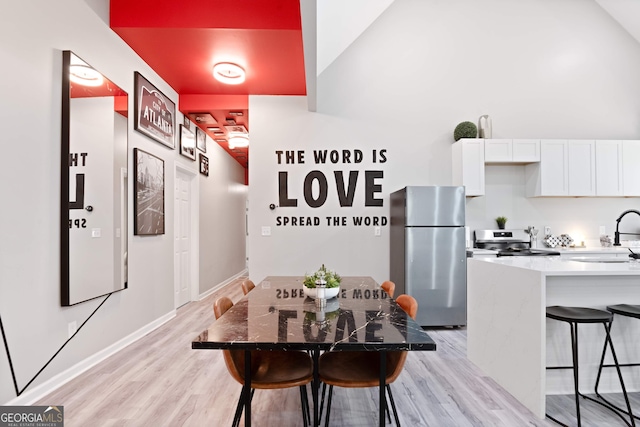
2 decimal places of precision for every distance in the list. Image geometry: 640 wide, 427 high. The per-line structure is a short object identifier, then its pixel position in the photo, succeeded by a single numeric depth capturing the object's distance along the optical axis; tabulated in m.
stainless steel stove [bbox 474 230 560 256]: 3.81
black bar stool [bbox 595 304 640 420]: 1.92
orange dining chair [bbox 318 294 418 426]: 1.54
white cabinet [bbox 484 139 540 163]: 4.06
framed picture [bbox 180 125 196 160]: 4.46
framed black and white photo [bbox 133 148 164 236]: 3.32
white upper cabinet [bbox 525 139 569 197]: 4.07
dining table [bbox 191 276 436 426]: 1.24
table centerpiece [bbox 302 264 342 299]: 1.91
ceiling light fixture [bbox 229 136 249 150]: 5.49
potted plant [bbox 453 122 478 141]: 4.15
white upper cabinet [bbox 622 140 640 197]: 4.07
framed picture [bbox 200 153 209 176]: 5.26
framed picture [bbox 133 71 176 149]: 3.32
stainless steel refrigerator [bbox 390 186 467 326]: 3.65
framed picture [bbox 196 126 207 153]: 5.07
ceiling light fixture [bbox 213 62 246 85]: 3.50
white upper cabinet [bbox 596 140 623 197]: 4.07
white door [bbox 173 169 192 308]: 4.67
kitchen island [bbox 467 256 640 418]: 2.01
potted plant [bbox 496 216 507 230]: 4.31
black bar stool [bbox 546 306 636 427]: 1.83
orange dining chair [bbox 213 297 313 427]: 1.52
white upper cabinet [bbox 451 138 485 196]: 4.06
